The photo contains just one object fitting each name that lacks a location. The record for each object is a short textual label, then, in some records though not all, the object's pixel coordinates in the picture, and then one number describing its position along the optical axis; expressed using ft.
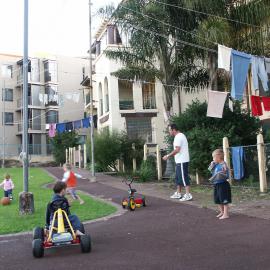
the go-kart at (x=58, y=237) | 21.65
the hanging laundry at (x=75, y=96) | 151.38
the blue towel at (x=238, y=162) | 50.62
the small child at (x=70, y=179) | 41.10
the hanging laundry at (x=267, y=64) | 53.91
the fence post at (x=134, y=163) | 85.05
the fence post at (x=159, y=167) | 69.15
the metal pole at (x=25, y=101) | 36.35
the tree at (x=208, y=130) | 55.62
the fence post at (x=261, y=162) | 45.78
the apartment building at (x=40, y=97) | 196.03
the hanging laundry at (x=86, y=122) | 128.88
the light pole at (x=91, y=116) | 74.99
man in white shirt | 39.01
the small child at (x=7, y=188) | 47.44
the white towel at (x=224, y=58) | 49.16
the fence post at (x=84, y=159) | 114.78
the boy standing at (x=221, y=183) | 30.42
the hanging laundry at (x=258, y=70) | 52.19
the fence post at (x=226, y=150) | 52.01
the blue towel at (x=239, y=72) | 50.16
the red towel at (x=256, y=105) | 59.18
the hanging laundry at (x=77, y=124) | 135.25
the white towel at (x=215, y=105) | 53.88
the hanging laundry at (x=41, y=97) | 192.56
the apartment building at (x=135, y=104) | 109.19
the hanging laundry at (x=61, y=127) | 151.64
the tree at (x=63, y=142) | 157.95
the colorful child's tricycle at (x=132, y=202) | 35.86
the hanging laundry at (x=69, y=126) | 145.16
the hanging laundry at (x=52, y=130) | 159.02
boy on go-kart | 23.22
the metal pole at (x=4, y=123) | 190.40
